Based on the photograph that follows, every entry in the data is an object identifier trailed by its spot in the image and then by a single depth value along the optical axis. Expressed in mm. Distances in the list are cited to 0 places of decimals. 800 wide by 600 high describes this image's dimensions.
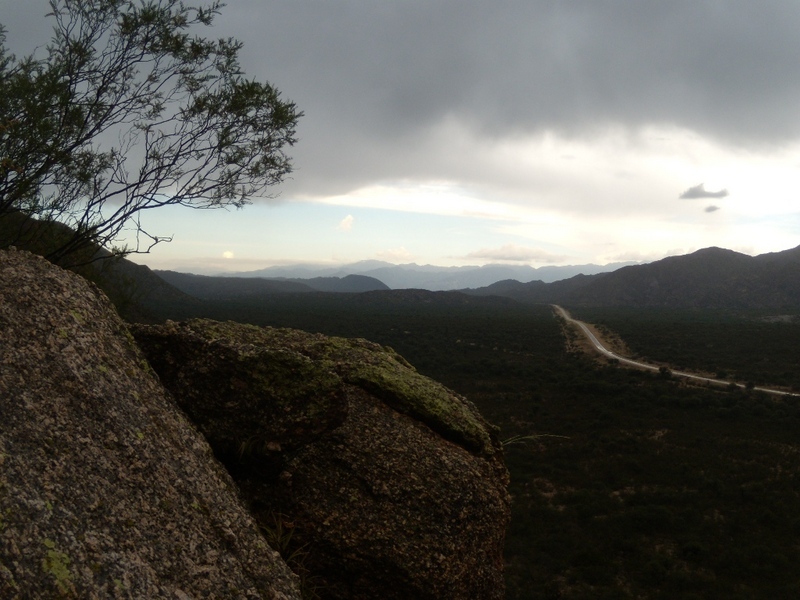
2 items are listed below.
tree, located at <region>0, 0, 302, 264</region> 8445
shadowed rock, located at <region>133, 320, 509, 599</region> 5004
